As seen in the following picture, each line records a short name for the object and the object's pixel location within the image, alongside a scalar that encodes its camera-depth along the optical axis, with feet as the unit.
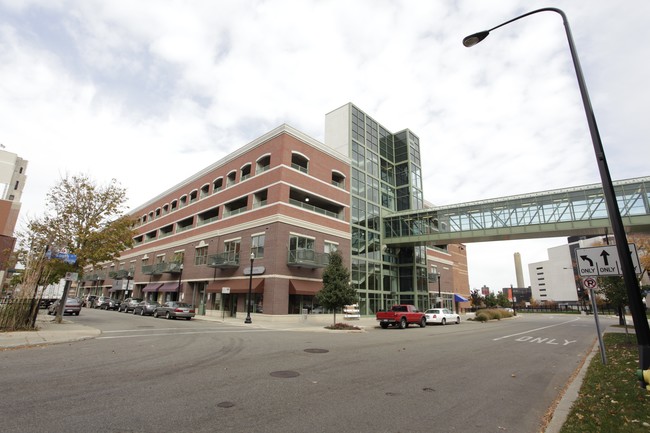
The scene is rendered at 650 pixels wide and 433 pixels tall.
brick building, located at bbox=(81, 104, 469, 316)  99.45
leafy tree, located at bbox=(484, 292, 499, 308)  236.14
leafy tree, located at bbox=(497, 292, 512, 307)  253.03
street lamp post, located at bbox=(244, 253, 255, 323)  82.12
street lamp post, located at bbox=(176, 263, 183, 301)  128.55
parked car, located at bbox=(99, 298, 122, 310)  144.77
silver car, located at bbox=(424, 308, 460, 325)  102.22
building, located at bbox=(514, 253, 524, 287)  539.29
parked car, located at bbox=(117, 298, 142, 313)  124.66
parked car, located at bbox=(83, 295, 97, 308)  173.68
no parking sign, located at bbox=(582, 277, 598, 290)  36.84
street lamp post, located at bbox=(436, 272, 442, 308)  152.02
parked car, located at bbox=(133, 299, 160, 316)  106.83
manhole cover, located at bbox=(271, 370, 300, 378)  26.45
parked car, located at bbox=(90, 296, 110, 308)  157.20
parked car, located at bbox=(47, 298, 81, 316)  97.19
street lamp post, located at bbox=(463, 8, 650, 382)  18.63
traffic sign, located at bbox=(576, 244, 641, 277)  29.71
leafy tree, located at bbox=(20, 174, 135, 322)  72.64
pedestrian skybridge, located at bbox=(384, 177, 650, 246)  91.61
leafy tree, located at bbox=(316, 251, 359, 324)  81.05
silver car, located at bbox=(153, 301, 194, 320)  94.38
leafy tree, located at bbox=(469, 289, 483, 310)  220.84
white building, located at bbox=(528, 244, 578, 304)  413.39
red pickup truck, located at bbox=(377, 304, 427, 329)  84.54
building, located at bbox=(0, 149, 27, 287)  120.76
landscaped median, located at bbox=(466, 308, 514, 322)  127.85
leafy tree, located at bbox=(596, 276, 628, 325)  70.69
